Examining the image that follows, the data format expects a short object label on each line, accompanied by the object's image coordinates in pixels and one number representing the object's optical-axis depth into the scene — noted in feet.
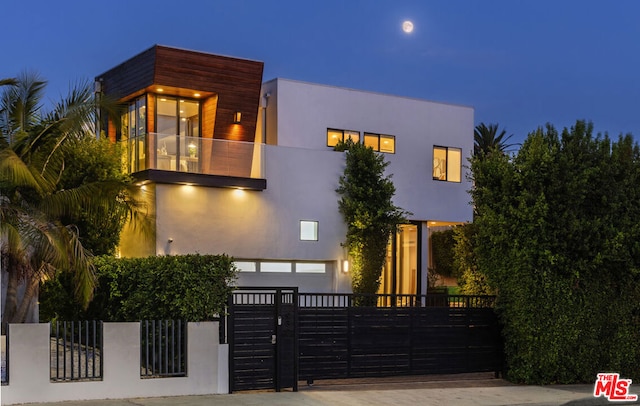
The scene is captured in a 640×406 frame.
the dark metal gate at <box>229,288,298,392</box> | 48.06
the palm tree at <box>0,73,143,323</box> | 49.65
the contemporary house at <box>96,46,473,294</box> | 69.26
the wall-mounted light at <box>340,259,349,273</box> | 77.56
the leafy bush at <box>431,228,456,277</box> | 115.75
